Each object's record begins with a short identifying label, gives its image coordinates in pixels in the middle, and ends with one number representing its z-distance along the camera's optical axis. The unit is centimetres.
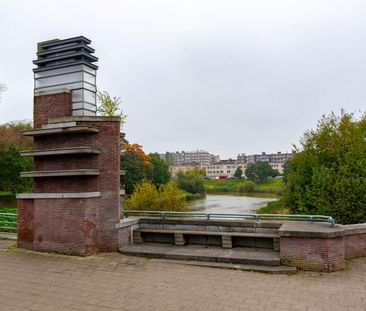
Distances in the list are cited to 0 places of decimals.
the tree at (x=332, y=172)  1061
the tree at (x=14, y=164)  3072
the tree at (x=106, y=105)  1157
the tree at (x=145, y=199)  2098
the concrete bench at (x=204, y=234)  812
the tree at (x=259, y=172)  9100
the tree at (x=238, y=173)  11550
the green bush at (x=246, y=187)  6769
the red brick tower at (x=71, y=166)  848
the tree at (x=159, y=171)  4936
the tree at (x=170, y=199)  2148
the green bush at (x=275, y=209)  1842
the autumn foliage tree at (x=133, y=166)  3797
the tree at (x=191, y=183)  5012
